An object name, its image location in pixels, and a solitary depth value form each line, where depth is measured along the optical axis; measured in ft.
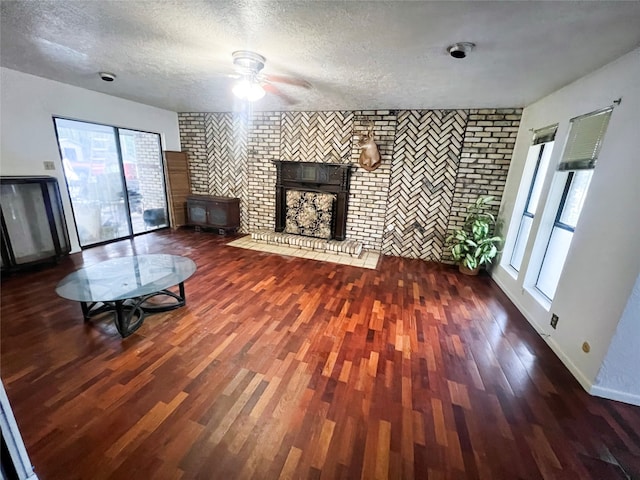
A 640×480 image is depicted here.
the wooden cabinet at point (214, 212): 16.66
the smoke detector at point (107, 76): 9.71
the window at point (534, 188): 9.91
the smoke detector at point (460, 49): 6.04
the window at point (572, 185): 6.99
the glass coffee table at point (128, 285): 6.94
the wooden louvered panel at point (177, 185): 17.15
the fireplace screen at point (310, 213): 15.08
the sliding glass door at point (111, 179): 12.86
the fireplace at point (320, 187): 14.75
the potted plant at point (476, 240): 11.97
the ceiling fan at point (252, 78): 7.26
